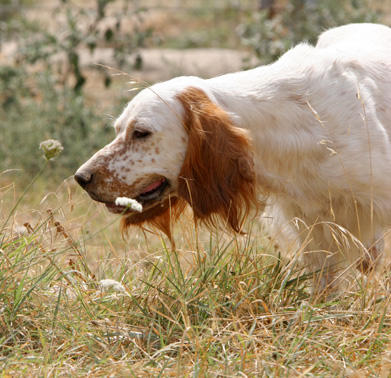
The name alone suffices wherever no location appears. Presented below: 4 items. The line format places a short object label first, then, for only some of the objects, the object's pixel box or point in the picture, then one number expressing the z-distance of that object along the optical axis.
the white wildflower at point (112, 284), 5.12
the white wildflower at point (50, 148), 5.36
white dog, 6.30
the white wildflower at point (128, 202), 5.07
